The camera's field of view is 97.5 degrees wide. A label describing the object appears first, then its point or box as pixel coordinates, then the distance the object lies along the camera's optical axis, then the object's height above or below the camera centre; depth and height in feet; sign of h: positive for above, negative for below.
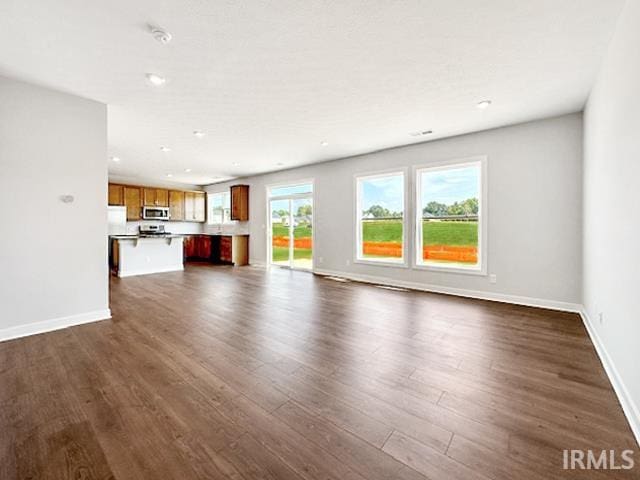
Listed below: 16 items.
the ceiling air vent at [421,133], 15.11 +5.78
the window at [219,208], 32.45 +3.48
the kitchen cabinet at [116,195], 26.40 +4.03
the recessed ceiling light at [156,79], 9.46 +5.46
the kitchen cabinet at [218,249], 28.76 -1.24
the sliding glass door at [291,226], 24.73 +1.04
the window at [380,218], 18.57 +1.38
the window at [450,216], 15.61 +1.29
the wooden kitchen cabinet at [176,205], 30.96 +3.64
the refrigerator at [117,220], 26.32 +1.61
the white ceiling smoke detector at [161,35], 7.18 +5.29
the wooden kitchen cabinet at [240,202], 28.89 +3.63
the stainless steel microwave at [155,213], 28.58 +2.50
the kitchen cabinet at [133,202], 27.48 +3.49
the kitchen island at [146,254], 21.88 -1.44
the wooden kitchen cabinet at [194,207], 32.55 +3.64
